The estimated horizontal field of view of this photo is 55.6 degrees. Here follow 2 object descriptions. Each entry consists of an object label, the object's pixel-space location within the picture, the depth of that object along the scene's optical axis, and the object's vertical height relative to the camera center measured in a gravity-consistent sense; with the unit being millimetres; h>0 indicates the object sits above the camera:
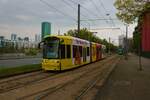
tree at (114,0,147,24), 11641 +3512
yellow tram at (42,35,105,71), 10967 -190
